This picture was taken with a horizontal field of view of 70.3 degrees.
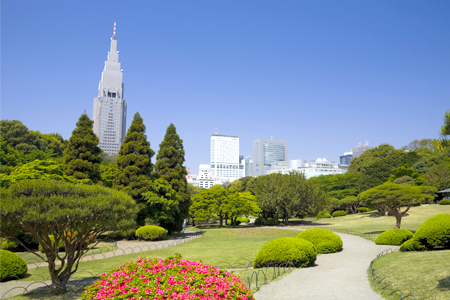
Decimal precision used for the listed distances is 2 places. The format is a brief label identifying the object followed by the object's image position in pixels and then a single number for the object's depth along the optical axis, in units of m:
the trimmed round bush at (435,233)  14.18
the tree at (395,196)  23.53
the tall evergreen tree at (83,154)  23.89
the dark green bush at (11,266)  11.71
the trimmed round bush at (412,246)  14.80
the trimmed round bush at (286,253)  12.79
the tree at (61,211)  8.39
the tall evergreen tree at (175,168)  30.72
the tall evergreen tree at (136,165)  25.69
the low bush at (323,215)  51.96
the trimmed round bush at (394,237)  19.14
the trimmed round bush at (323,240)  17.09
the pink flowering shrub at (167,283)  5.29
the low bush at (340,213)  53.66
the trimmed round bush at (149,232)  24.48
